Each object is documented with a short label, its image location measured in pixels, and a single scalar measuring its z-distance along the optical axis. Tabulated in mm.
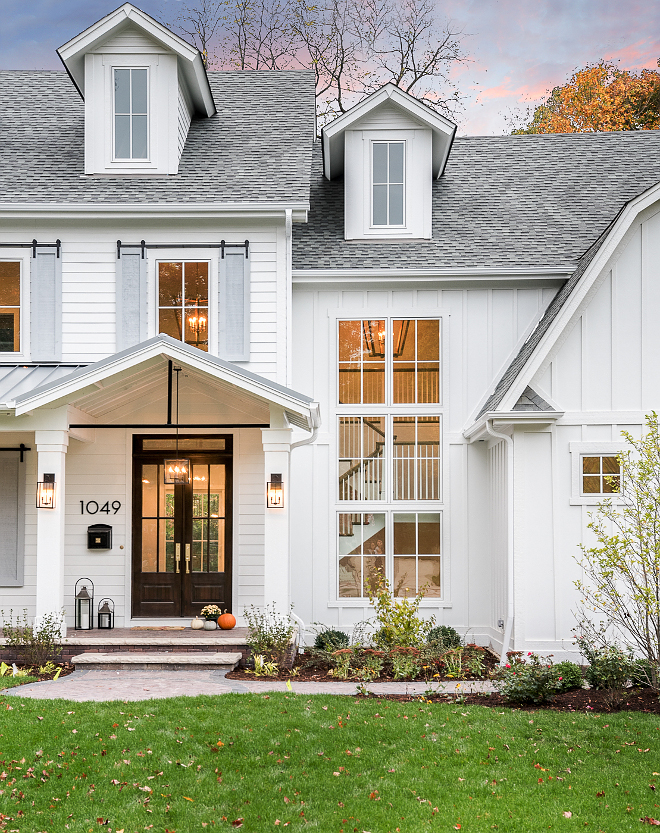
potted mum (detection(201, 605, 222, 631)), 10445
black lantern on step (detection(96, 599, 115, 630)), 10828
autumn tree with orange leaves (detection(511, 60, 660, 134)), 22016
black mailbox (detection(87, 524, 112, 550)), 11047
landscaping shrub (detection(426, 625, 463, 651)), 10594
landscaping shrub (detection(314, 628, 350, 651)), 10797
